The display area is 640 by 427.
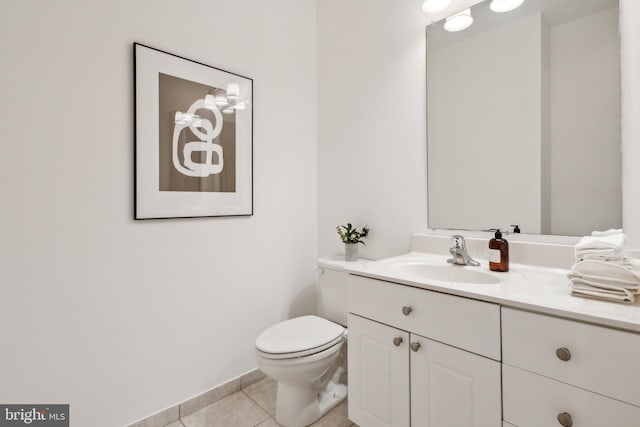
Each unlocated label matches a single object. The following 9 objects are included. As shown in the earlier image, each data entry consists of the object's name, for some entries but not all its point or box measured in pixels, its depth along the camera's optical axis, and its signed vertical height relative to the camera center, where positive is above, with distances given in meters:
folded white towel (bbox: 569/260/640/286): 0.85 -0.16
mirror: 1.18 +0.42
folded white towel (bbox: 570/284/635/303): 0.84 -0.23
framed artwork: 1.47 +0.40
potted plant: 1.92 -0.16
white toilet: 1.41 -0.67
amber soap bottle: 1.25 -0.16
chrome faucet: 1.37 -0.18
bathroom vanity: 0.77 -0.41
